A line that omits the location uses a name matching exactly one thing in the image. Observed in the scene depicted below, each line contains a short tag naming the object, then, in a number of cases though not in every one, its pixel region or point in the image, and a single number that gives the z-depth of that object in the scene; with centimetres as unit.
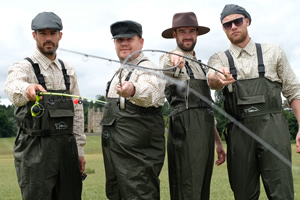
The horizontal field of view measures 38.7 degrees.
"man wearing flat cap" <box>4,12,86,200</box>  530
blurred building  10786
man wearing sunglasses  533
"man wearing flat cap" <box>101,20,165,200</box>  499
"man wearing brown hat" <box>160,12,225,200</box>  532
